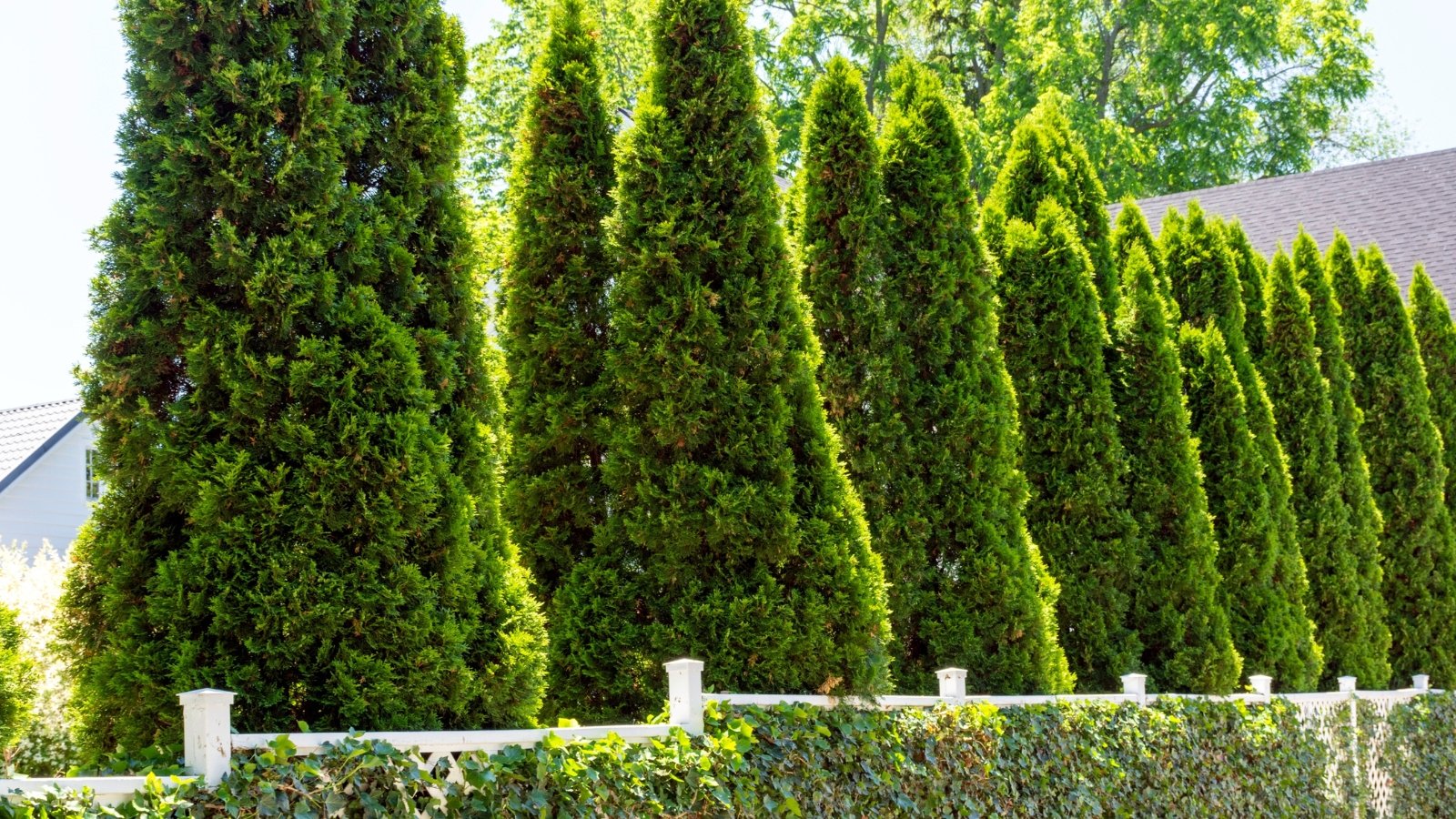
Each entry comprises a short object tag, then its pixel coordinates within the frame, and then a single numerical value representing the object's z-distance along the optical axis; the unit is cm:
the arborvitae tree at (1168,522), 944
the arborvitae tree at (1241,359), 1079
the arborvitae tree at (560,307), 673
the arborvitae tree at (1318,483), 1182
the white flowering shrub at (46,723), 585
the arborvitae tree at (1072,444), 914
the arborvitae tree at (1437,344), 1448
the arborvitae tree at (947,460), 760
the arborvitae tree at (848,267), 767
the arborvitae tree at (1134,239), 1088
